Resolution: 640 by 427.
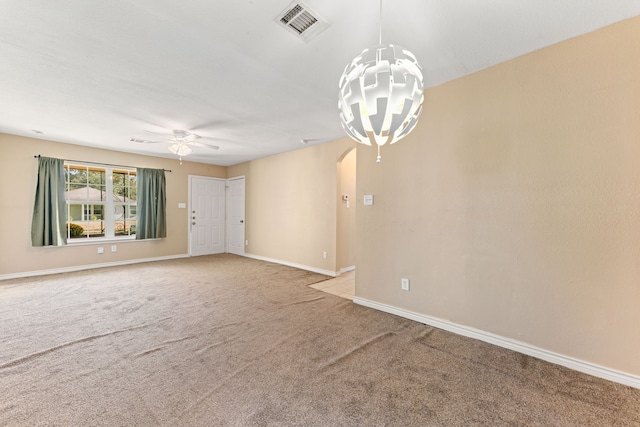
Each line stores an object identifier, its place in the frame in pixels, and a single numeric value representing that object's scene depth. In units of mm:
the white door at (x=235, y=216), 6844
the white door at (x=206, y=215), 6613
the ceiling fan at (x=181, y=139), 4020
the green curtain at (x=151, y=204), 5727
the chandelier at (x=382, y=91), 1239
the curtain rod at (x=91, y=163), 4551
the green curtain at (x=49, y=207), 4512
